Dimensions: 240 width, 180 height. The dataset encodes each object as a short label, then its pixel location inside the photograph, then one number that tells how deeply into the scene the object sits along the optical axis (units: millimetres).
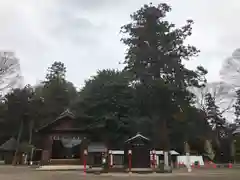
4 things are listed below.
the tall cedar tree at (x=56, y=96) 31365
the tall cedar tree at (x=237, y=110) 28568
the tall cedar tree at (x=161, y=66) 20153
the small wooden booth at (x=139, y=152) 14557
